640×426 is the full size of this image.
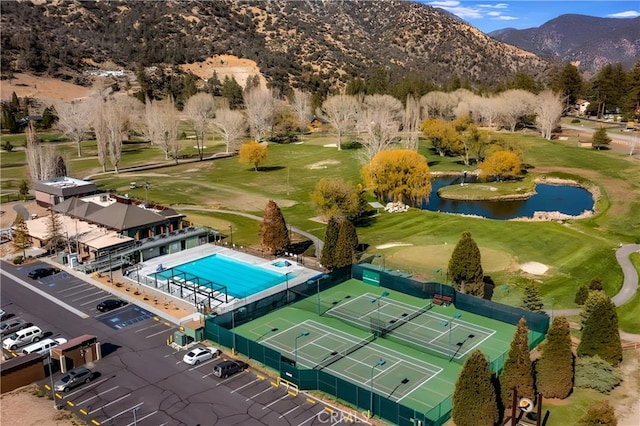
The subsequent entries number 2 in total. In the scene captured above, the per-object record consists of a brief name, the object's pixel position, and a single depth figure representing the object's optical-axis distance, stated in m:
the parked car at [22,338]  38.66
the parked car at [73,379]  33.42
